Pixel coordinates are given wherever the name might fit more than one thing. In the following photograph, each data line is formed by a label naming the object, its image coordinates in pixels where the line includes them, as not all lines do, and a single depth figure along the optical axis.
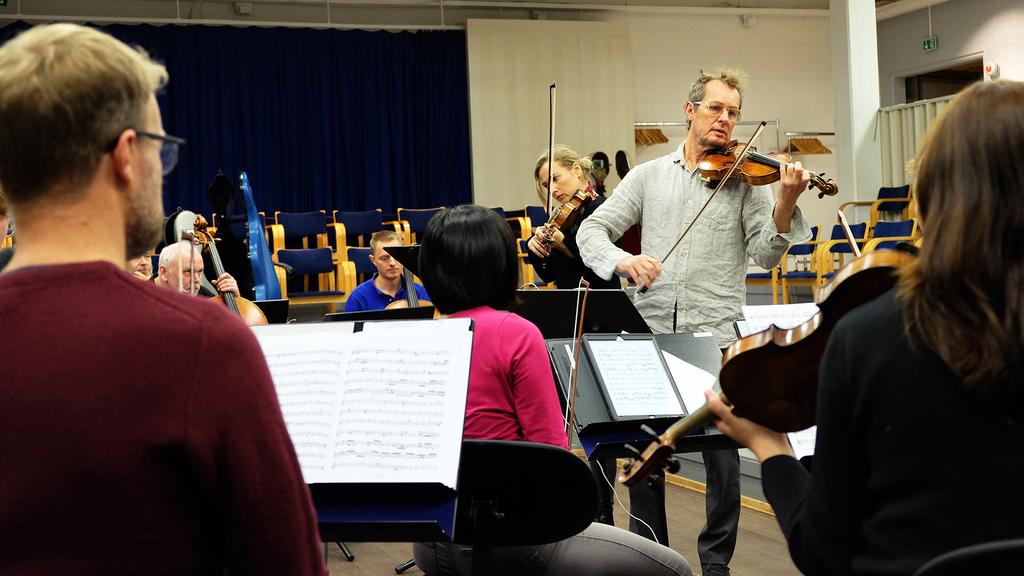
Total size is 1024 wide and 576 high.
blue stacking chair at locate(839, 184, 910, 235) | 9.62
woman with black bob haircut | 1.98
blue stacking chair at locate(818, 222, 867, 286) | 8.59
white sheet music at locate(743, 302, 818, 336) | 2.50
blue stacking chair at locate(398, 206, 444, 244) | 10.41
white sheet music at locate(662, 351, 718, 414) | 2.58
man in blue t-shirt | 5.19
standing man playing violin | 2.83
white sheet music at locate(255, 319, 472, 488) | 1.69
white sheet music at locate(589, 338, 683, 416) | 2.44
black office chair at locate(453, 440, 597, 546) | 1.78
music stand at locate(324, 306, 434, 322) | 3.21
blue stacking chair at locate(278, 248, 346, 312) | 8.58
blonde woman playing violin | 4.04
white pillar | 10.16
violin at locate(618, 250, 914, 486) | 1.24
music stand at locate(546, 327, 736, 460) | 2.36
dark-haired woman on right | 1.06
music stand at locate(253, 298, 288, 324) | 4.52
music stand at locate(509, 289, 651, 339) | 2.79
